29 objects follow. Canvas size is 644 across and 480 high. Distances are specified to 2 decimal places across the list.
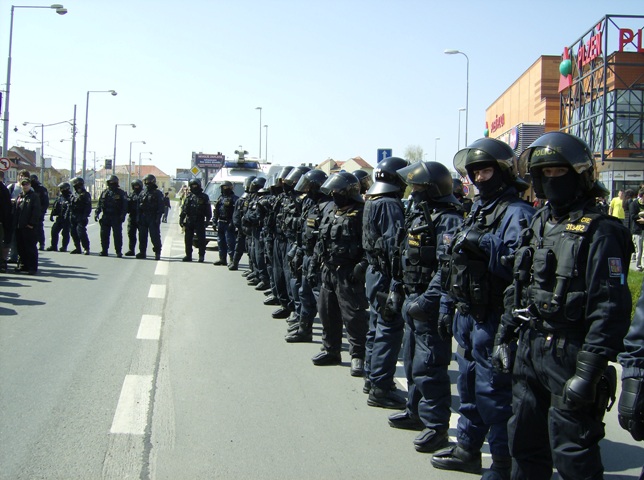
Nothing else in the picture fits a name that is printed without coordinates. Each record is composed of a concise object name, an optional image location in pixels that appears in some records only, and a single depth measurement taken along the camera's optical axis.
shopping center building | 24.70
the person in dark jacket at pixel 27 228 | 13.55
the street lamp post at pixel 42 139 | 47.42
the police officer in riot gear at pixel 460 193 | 9.91
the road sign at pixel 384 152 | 15.78
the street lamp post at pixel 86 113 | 46.81
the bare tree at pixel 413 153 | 96.40
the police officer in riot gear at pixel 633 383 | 2.90
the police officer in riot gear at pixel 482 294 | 4.09
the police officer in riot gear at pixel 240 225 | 13.91
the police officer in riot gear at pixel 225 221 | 15.72
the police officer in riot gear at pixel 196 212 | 16.70
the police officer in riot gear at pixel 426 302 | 4.91
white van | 21.33
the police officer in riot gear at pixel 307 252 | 7.91
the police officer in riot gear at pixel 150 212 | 16.94
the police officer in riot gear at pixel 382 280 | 5.82
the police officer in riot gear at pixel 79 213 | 17.52
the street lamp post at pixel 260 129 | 67.49
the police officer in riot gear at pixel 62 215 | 18.03
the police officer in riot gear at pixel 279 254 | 10.01
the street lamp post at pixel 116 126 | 66.12
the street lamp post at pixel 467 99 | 33.66
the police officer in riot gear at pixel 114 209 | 17.38
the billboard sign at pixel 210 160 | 30.83
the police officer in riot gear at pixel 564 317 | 3.14
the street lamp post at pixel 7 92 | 25.33
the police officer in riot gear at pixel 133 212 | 17.33
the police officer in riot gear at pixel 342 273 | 6.83
